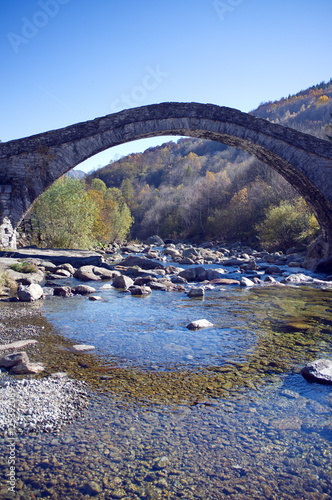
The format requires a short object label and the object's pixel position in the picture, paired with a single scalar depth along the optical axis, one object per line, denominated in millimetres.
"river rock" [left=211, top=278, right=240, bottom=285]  10517
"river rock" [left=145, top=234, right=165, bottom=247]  33831
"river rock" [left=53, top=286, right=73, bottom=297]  8195
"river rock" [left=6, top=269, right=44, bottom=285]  9188
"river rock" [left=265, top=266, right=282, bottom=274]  12820
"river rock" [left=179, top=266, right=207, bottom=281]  11375
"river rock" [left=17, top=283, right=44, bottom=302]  7363
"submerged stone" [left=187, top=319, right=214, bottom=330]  5531
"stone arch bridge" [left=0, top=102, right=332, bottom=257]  10383
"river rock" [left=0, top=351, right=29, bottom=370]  3672
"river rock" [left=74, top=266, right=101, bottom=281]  11000
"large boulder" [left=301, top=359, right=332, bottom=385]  3579
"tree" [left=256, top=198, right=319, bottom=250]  19922
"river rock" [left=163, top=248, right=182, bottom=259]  19875
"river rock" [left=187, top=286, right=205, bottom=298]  8414
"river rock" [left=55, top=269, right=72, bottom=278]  11383
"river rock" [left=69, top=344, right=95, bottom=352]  4378
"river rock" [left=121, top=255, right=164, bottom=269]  13875
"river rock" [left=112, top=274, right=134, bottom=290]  9504
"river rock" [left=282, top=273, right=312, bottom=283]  10727
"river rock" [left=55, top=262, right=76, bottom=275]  12203
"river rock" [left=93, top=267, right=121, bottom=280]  11336
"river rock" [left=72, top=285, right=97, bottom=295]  8531
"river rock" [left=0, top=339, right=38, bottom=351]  4270
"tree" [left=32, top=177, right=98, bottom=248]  18078
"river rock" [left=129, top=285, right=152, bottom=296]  8578
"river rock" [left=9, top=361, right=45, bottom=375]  3563
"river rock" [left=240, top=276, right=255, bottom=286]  10234
